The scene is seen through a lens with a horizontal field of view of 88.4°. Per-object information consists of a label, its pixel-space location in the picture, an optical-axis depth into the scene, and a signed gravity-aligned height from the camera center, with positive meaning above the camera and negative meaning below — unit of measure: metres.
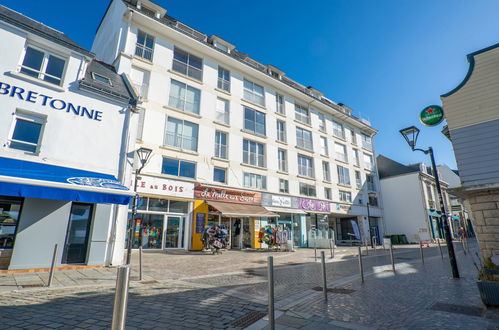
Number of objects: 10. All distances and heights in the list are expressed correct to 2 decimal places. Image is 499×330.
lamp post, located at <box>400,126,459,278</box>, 7.89 +1.73
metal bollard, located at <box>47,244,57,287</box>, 6.52 -1.10
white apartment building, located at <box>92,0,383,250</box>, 16.95 +7.77
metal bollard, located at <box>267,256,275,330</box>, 3.47 -0.76
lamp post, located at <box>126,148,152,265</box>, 8.62 +1.25
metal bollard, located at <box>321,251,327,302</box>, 5.60 -0.89
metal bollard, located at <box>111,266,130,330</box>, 1.83 -0.45
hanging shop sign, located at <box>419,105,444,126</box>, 7.82 +3.62
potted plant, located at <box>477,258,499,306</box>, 4.82 -0.90
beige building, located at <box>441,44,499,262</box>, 5.78 +2.45
